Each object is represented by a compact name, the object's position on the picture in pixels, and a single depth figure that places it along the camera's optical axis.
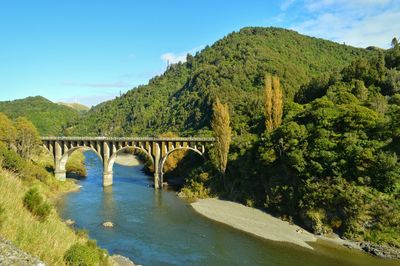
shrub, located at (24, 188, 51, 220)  17.91
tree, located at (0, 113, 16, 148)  67.94
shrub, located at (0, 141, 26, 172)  46.06
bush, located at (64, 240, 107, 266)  14.48
